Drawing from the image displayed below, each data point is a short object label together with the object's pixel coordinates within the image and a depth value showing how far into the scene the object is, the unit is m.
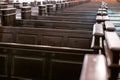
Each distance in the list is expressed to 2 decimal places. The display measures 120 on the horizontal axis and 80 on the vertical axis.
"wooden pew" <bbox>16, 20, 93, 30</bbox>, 3.96
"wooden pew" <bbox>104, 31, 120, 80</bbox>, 1.02
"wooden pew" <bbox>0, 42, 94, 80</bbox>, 2.27
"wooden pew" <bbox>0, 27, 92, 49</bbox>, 3.23
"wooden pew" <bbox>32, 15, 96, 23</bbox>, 4.58
